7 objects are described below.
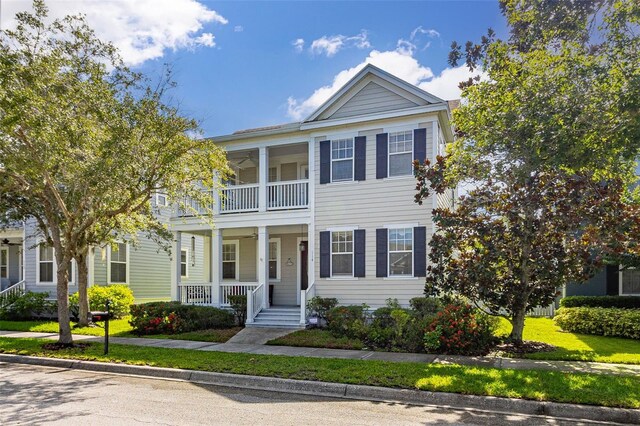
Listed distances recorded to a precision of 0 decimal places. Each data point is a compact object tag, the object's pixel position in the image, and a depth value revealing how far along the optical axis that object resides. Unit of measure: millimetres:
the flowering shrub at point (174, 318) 14508
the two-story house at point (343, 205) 14758
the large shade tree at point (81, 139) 9922
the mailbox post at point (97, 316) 16669
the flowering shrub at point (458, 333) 10766
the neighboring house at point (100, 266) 20484
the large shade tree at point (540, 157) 7832
